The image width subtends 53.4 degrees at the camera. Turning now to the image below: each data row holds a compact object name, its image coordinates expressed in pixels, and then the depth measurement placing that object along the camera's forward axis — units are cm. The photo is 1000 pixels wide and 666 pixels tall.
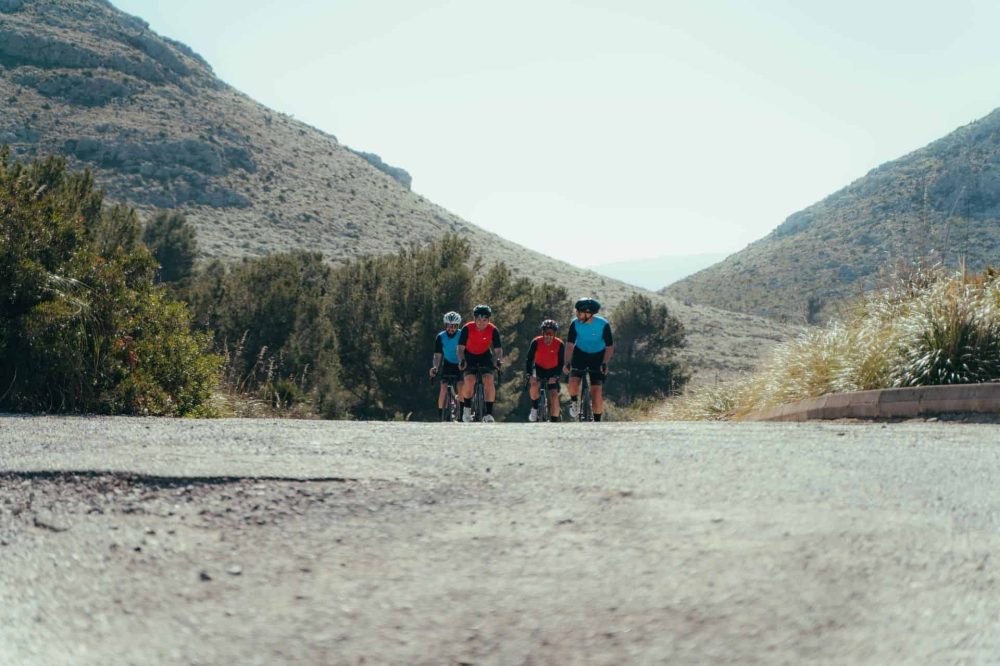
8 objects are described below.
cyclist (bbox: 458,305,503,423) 1383
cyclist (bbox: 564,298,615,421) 1340
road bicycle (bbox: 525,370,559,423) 1373
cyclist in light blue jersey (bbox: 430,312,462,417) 1453
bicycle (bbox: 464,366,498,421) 1416
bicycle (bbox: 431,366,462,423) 1484
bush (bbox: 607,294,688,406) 4003
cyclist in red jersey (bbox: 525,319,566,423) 1356
